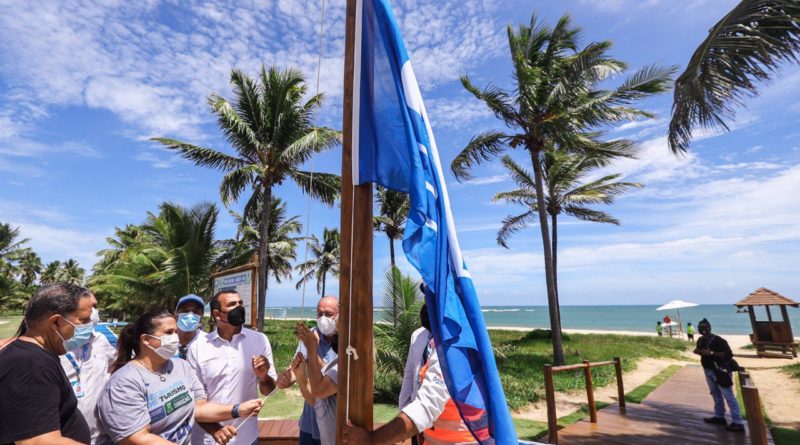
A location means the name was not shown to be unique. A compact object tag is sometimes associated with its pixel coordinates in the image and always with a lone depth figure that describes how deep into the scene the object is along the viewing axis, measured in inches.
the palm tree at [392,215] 961.5
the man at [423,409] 66.9
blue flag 70.2
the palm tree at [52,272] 2289.2
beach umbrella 1059.9
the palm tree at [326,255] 1529.3
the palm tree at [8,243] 1731.4
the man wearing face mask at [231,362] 121.7
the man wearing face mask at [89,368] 111.0
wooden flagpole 64.6
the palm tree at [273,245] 732.0
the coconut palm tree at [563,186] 712.4
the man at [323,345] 117.6
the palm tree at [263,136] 573.0
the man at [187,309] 177.6
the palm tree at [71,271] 2235.5
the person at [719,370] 268.7
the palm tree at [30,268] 2405.3
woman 83.4
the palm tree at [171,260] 594.7
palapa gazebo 689.6
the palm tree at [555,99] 472.7
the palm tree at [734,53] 197.8
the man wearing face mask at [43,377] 66.0
